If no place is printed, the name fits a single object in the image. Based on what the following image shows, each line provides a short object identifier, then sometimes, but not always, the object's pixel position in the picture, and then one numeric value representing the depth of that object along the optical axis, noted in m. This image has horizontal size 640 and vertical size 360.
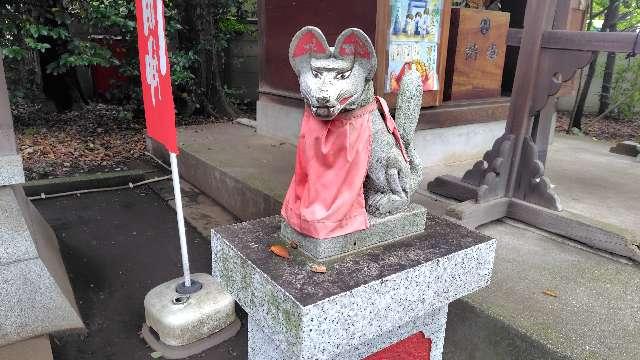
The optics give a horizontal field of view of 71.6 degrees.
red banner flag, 2.90
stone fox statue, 1.82
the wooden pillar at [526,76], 3.81
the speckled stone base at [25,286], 3.06
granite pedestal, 1.71
